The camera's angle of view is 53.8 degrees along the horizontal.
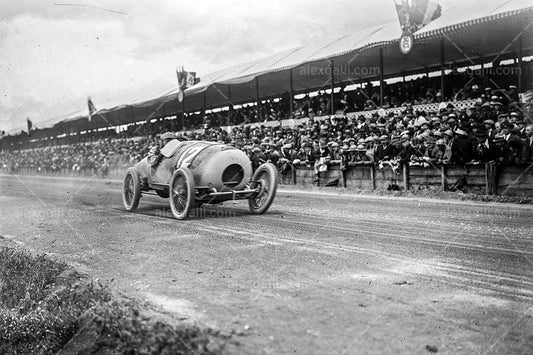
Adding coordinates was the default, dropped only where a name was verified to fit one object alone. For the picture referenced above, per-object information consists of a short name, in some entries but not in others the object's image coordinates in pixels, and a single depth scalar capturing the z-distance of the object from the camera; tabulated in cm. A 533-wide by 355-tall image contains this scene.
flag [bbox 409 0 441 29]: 1705
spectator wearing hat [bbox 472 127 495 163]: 1231
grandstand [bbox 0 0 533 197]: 1346
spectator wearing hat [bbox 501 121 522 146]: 1172
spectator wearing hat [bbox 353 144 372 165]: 1588
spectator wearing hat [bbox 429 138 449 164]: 1327
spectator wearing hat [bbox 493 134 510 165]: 1196
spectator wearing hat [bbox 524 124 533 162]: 1145
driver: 1096
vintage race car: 966
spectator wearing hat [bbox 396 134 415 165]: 1411
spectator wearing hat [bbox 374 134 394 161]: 1473
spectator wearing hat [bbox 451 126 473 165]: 1274
